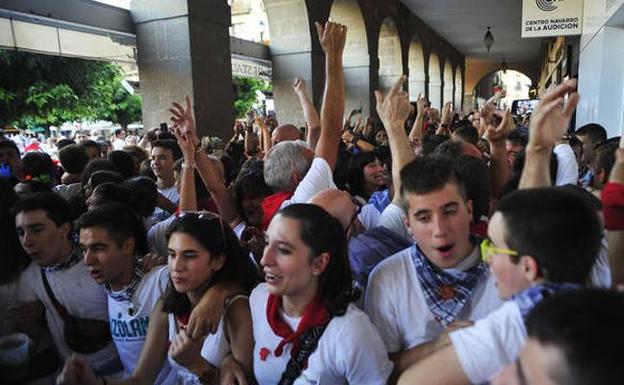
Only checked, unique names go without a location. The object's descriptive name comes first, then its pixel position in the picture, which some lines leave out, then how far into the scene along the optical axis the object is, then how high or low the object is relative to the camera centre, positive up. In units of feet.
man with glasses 3.64 -1.41
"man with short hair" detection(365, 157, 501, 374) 5.09 -1.93
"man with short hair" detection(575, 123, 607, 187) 14.62 -1.16
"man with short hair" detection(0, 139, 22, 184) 13.37 -1.01
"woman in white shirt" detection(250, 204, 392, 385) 4.80 -2.24
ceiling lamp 42.04 +6.03
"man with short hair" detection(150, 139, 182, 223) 12.20 -1.25
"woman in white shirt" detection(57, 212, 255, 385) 5.90 -2.43
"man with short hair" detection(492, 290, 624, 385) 2.48 -1.33
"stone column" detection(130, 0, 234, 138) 18.94 +2.52
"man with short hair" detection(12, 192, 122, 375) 6.86 -2.38
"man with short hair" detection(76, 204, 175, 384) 6.59 -2.36
